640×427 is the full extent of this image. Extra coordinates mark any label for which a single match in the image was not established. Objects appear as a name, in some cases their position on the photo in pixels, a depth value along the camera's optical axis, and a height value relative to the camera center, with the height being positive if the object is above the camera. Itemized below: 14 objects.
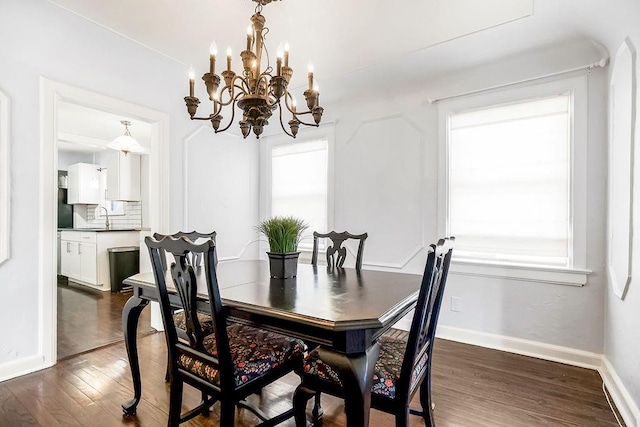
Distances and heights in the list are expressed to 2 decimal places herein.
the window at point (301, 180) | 3.80 +0.41
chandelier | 1.70 +0.68
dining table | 1.09 -0.39
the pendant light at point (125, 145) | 4.00 +0.85
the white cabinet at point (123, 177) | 5.43 +0.61
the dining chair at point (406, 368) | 1.23 -0.65
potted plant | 1.80 -0.17
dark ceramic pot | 1.82 -0.30
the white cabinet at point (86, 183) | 5.99 +0.54
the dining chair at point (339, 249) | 2.39 -0.28
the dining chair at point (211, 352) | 1.27 -0.63
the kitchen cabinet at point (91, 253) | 4.64 -0.62
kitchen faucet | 5.92 -0.05
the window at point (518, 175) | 2.43 +0.31
